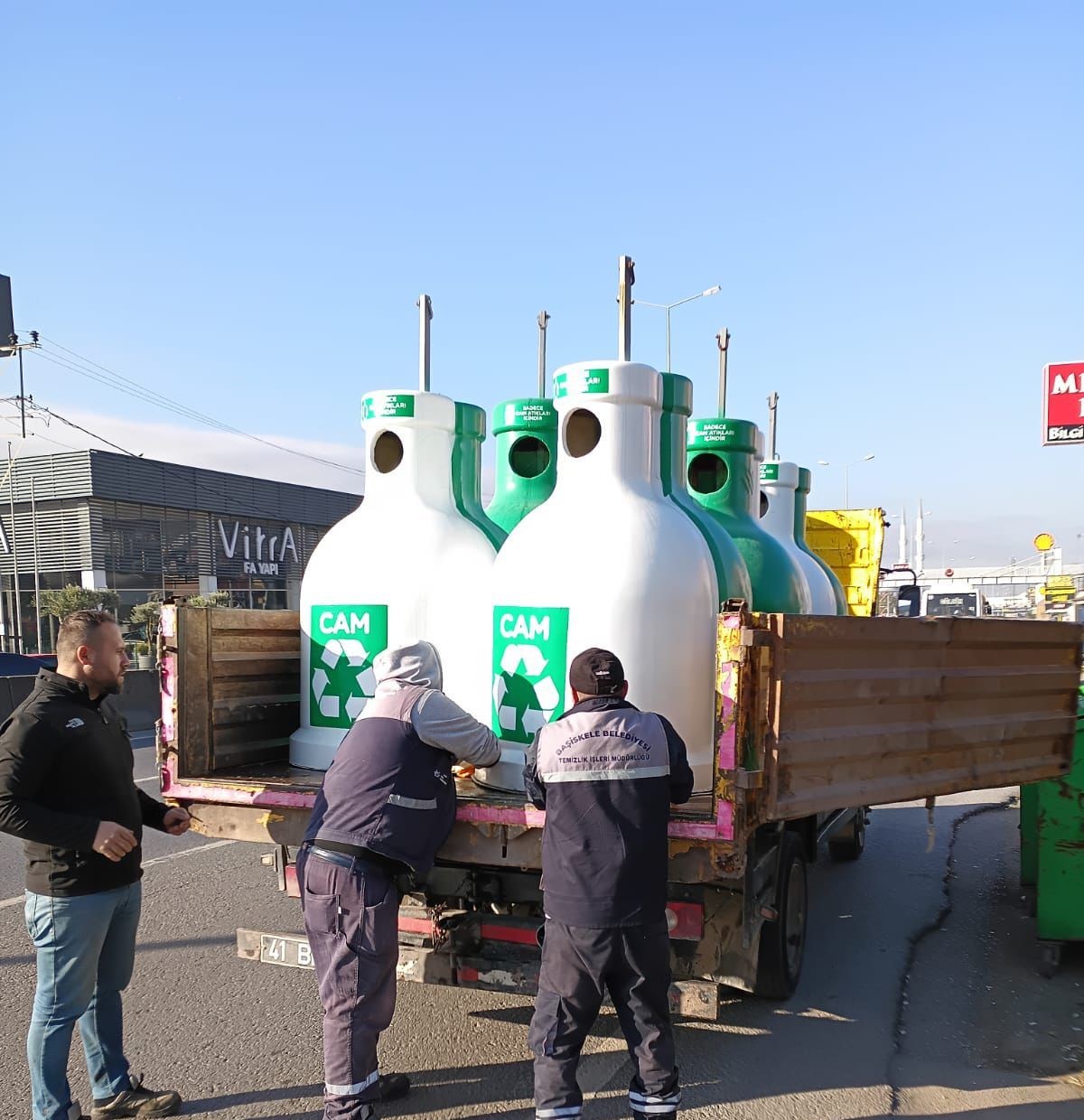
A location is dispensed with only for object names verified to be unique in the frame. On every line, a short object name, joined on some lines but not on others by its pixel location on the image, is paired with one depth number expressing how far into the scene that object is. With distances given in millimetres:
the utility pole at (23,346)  17469
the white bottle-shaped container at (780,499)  7789
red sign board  18875
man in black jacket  3287
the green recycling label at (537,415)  5539
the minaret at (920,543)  72438
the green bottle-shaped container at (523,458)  5555
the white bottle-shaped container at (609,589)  4156
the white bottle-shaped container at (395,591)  4859
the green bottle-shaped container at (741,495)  5707
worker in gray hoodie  3357
